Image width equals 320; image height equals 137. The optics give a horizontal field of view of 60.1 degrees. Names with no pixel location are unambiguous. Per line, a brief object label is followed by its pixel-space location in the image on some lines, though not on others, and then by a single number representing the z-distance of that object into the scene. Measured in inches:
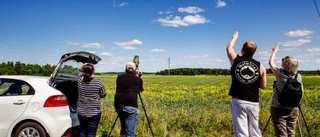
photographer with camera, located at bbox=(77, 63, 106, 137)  203.5
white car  212.8
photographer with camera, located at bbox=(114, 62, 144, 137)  210.9
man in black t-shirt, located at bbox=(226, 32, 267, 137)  168.0
